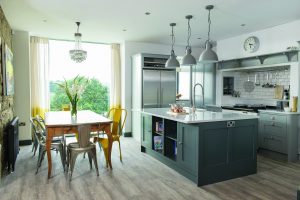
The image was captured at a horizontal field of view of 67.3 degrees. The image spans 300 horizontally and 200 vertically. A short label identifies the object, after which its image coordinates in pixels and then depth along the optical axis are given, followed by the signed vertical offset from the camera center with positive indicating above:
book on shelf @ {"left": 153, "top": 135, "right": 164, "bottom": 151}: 4.38 -0.94
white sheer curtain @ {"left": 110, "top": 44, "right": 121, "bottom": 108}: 6.73 +0.55
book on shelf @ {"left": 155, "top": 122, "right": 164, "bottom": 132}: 4.32 -0.63
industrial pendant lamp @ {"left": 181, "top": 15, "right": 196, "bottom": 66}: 4.03 +0.62
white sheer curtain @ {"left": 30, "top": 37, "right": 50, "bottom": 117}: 5.91 +0.52
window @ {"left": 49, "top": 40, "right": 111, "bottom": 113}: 6.28 +0.64
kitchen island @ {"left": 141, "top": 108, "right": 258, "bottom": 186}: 3.13 -0.76
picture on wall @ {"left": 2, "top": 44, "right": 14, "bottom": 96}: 3.73 +0.38
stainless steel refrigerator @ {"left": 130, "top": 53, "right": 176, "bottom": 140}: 5.98 +0.28
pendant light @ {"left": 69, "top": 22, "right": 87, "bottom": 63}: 4.46 +0.80
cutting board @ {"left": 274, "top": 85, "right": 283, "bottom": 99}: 4.97 +0.05
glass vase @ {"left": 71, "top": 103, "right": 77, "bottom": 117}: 4.04 -0.27
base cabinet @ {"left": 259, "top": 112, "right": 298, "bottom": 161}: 4.21 -0.75
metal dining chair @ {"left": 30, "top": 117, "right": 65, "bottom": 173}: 3.67 -0.84
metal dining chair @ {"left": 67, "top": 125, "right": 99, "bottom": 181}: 3.35 -0.81
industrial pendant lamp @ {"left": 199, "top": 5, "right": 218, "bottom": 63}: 3.66 +0.64
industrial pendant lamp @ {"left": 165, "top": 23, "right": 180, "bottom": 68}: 4.53 +0.65
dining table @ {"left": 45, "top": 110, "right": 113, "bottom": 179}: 3.34 -0.46
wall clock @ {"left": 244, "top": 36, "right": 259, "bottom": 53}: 5.30 +1.20
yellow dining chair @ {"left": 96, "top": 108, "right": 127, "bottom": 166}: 4.03 -0.67
